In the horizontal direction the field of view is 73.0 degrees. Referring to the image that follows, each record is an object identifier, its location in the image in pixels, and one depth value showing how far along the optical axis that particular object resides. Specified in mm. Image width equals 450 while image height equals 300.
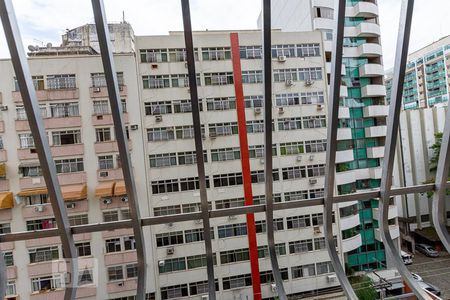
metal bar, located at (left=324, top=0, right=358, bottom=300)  2361
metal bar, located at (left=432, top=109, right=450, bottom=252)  2787
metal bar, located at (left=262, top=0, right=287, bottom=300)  2273
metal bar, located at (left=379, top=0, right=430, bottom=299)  2402
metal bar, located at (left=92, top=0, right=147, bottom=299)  2076
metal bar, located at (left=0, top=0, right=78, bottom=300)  1989
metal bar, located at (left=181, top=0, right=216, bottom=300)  2148
